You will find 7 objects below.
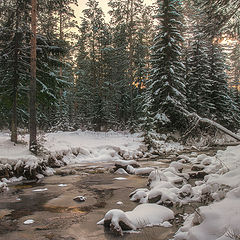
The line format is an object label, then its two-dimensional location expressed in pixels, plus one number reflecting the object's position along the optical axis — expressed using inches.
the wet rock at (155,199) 253.8
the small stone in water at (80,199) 272.5
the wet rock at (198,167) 420.8
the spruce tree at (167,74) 786.2
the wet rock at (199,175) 373.1
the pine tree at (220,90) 1019.9
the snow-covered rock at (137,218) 191.0
